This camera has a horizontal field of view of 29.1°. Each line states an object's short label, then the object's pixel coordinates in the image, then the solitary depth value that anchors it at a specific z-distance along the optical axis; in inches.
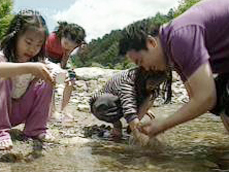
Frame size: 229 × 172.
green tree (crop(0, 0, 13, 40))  898.1
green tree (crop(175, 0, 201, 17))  1064.8
